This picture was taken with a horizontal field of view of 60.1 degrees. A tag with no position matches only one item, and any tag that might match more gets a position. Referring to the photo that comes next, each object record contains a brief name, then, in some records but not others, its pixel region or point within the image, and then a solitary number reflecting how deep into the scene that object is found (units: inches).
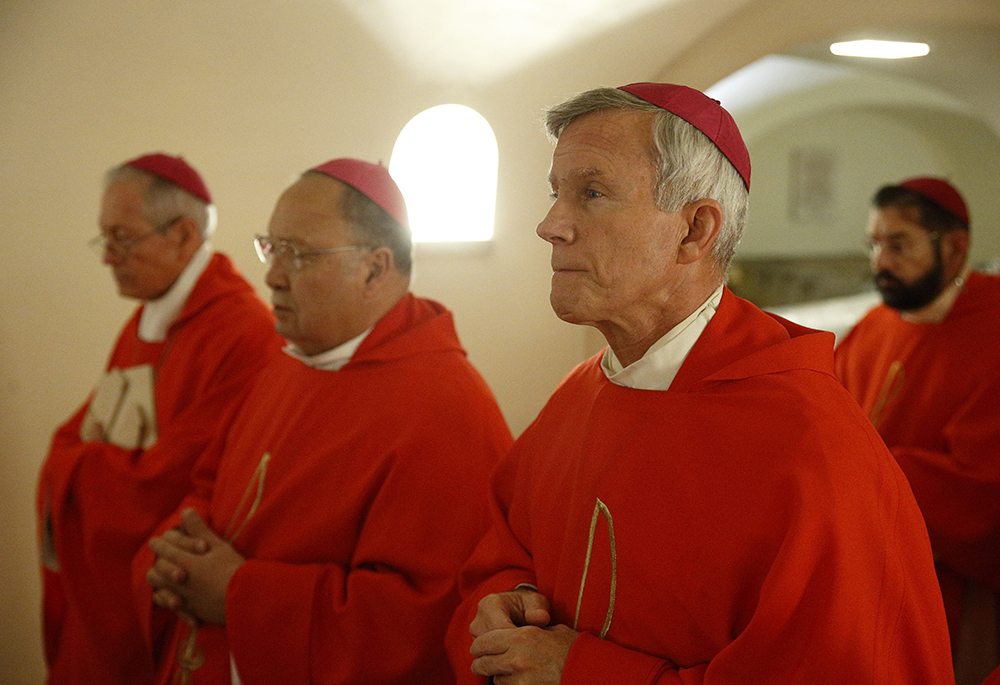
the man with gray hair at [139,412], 137.8
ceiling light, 197.2
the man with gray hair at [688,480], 64.7
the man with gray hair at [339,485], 99.1
